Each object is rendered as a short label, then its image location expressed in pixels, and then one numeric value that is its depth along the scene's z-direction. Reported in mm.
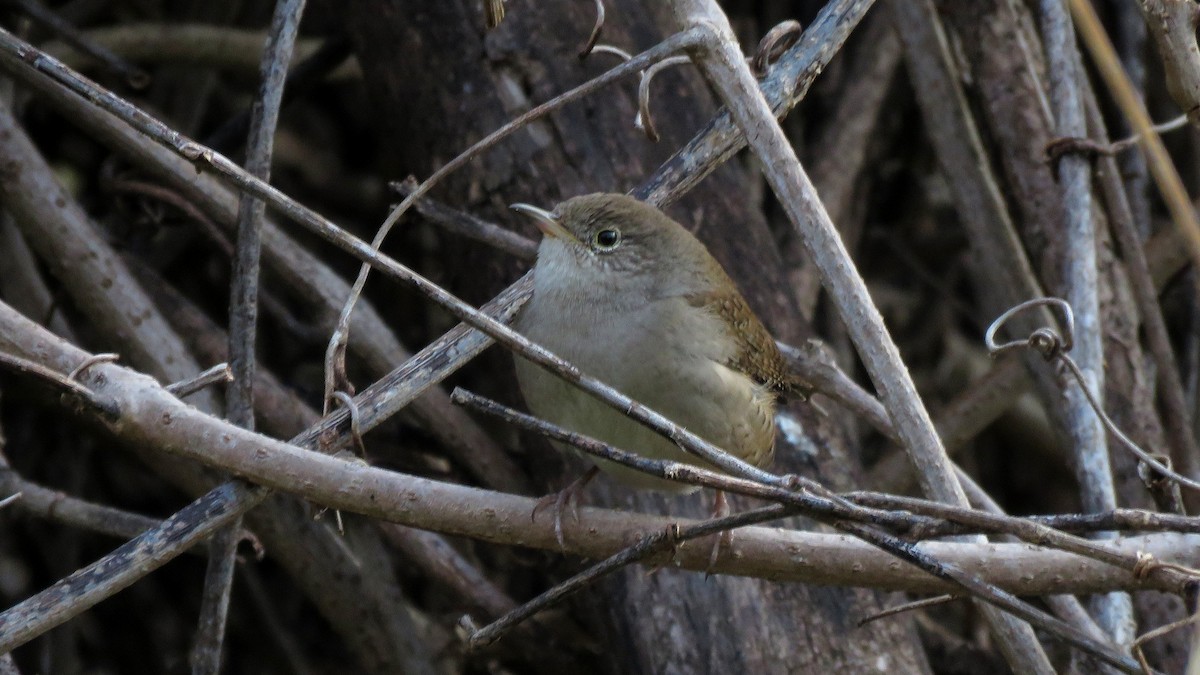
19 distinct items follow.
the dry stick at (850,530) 3426
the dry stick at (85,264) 6172
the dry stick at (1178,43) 4215
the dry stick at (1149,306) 6496
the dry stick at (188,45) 8047
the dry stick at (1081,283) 5566
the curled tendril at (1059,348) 4293
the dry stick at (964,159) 7074
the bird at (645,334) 5098
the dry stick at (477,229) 6066
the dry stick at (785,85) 5035
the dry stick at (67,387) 3405
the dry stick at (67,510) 5820
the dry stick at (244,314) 5027
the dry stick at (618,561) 3564
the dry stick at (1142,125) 3029
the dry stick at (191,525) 3844
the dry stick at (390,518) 3764
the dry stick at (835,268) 4164
